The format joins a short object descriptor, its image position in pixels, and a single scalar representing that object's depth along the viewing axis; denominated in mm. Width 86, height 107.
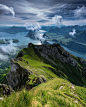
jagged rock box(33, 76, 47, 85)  31267
